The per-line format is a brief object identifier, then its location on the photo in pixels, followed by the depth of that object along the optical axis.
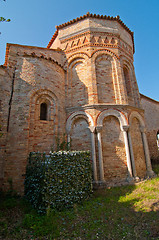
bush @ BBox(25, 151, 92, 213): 6.00
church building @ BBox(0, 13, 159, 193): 8.36
